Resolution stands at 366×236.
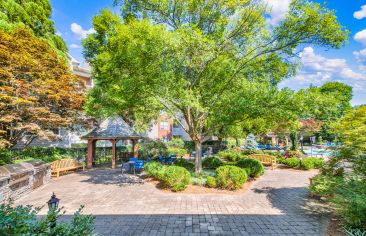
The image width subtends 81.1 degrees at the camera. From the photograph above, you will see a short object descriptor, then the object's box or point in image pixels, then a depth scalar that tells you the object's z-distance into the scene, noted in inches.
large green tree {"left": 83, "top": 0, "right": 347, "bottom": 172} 383.6
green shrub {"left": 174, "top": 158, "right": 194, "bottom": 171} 588.7
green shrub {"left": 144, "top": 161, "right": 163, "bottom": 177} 482.0
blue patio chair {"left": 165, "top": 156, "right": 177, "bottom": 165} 698.8
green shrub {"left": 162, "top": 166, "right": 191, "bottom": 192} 395.8
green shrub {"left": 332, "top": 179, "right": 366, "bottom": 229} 213.5
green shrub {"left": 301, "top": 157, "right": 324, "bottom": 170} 655.6
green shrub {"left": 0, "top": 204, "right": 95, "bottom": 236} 106.7
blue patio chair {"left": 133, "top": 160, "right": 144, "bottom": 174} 574.2
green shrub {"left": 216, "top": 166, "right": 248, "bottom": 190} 398.9
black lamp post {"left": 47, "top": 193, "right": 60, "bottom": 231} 130.2
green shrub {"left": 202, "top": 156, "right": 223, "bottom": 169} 635.5
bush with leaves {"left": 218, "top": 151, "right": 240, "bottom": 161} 815.9
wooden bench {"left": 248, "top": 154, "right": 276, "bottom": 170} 693.7
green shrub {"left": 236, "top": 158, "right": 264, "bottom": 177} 510.0
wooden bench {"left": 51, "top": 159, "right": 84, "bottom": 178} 542.4
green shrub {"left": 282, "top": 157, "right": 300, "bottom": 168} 683.4
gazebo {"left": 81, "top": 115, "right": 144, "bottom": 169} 660.1
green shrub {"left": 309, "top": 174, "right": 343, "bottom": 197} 275.9
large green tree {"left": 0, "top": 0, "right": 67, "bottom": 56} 688.3
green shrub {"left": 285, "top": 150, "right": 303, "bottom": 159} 818.8
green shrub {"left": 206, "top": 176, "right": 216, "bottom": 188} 410.3
